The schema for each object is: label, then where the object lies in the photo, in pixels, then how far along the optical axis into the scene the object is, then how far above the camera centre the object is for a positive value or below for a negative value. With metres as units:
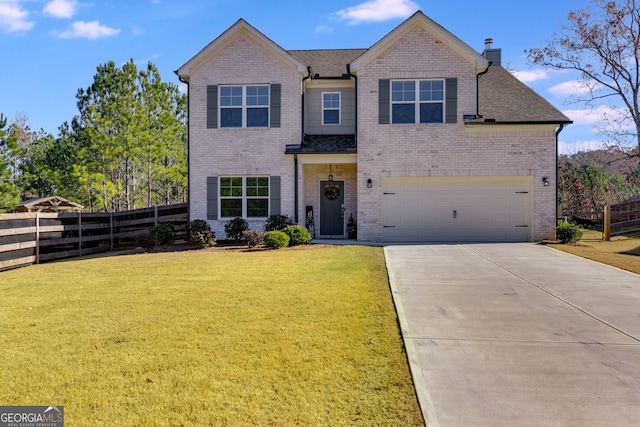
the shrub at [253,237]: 13.58 -1.12
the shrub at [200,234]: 14.10 -1.04
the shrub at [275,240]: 13.18 -1.16
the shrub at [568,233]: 13.92 -0.99
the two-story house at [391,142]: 14.94 +2.35
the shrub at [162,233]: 14.67 -1.04
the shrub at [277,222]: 15.04 -0.67
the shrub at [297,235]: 13.91 -1.05
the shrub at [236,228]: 15.04 -0.88
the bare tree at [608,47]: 23.84 +9.74
